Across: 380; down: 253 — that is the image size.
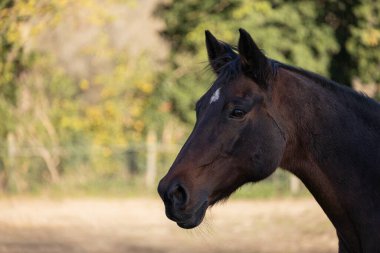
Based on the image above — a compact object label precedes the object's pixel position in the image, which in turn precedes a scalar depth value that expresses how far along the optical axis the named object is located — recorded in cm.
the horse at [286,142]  785
